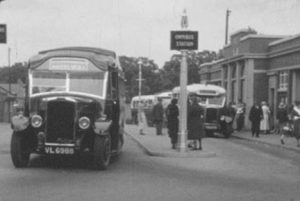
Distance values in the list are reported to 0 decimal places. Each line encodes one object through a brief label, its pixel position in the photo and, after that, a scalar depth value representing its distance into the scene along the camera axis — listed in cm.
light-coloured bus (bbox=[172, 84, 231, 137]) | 3119
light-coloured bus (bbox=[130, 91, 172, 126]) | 4907
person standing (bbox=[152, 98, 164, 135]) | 2991
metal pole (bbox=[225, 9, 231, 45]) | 7362
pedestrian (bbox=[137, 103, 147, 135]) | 3006
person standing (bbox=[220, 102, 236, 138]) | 3102
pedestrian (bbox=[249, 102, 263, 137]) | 2988
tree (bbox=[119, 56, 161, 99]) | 10936
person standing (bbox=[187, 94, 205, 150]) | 1986
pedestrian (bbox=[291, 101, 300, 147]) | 2261
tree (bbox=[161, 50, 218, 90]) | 10456
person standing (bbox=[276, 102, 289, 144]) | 2796
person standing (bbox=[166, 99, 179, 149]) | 2072
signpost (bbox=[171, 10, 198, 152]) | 1925
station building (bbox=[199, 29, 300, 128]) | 3459
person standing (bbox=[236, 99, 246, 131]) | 3503
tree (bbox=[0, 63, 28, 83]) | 12738
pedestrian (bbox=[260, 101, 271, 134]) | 3278
